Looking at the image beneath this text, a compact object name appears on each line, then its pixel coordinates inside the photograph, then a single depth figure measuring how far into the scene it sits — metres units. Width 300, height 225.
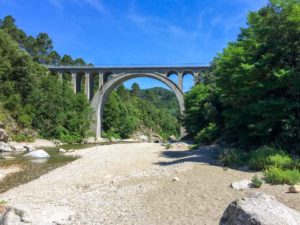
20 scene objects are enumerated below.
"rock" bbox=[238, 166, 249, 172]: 9.94
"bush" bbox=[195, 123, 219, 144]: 21.45
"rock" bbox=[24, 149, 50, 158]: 19.35
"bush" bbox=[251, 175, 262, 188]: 7.45
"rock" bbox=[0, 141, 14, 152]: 22.91
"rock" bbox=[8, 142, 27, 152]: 24.09
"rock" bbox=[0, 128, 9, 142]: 26.18
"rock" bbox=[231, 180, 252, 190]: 7.52
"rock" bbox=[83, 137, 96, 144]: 43.25
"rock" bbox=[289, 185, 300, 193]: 6.78
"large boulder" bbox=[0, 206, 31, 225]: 5.68
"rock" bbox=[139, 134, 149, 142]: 67.13
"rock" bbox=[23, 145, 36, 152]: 24.38
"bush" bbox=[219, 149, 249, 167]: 10.95
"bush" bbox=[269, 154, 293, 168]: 9.24
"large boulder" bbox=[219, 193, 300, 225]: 3.23
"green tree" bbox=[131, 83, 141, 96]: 105.46
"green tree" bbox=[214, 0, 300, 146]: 11.27
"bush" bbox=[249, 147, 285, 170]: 9.66
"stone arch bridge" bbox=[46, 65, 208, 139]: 46.24
